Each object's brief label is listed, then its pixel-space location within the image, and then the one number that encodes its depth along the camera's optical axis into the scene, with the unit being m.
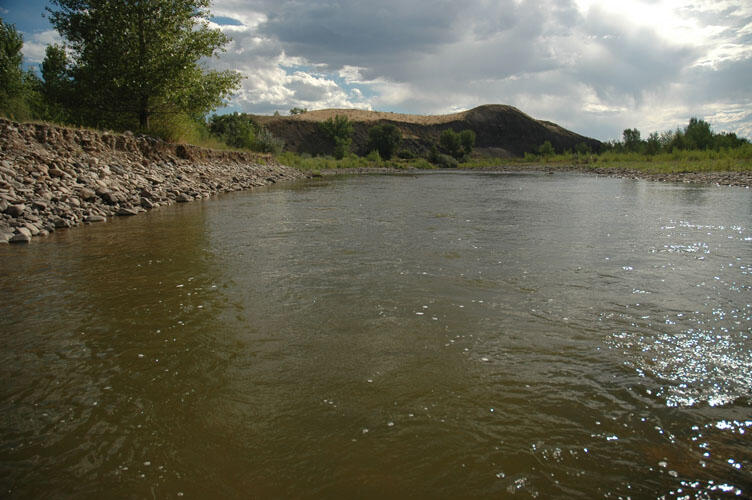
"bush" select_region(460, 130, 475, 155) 87.56
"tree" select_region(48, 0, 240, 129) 19.34
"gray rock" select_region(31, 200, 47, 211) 9.91
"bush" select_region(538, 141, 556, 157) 81.69
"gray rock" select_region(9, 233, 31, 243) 8.19
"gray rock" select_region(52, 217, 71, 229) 9.81
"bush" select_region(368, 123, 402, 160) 78.12
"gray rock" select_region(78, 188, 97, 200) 11.82
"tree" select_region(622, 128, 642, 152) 62.33
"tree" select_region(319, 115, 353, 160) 83.88
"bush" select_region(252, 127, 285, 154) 40.82
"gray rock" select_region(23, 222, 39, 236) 8.79
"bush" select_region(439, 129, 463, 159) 85.88
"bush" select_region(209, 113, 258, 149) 39.09
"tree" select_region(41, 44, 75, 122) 20.59
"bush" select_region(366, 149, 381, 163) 64.88
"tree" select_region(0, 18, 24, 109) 24.07
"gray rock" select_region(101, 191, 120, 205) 12.45
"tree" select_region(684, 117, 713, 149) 45.47
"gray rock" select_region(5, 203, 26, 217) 9.20
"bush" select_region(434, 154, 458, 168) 74.38
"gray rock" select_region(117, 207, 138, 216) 12.10
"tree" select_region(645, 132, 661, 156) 48.69
